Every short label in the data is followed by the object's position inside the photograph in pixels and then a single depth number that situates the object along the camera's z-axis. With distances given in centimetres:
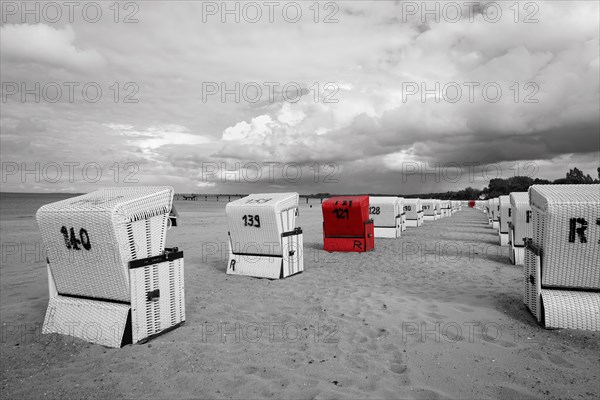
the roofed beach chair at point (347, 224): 1236
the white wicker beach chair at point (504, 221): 1382
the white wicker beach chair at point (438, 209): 3252
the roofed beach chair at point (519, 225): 973
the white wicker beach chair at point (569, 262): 478
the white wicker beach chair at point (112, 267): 461
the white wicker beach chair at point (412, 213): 2373
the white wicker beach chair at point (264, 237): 831
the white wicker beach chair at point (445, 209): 3666
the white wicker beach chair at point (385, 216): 1698
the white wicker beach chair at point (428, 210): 3052
